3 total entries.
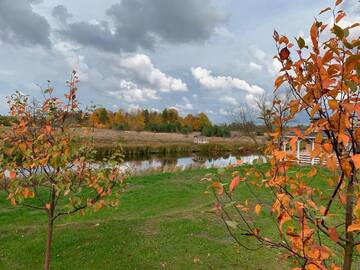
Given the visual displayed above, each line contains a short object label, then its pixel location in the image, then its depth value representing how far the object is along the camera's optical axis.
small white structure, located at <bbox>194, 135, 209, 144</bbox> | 59.44
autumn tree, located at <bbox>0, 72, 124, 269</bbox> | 4.36
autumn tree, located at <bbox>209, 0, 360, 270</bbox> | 1.61
